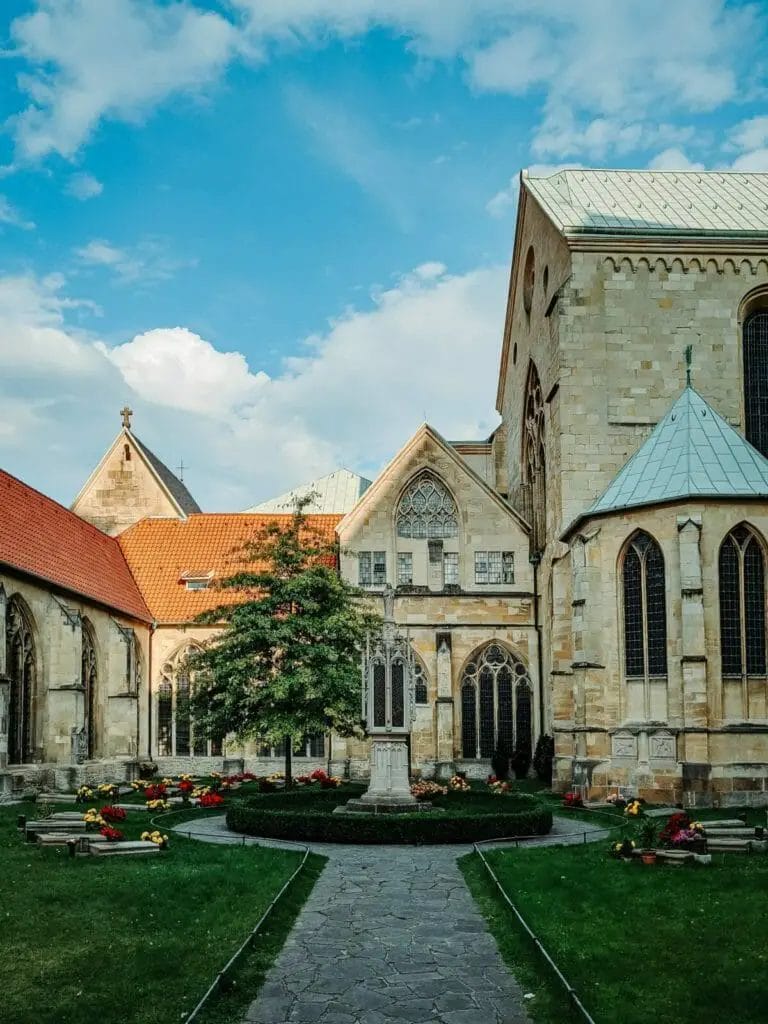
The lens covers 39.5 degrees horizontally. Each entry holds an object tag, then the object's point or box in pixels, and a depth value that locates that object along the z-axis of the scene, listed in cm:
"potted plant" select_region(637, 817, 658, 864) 1566
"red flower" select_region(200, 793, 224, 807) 2523
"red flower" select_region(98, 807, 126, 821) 2011
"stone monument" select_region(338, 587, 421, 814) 2173
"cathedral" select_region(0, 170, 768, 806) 2553
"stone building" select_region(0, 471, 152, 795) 2773
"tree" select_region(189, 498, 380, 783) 2550
